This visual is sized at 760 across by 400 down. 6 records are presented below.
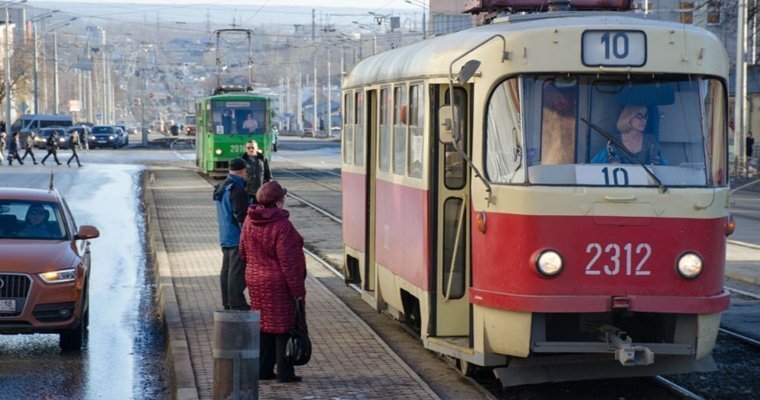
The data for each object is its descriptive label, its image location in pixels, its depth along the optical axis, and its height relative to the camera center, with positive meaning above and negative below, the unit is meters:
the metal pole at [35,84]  90.62 -0.21
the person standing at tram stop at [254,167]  23.25 -1.41
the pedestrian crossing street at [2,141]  67.10 -2.86
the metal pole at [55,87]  110.01 -0.47
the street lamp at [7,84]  86.19 -0.19
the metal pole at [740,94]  48.00 -0.43
